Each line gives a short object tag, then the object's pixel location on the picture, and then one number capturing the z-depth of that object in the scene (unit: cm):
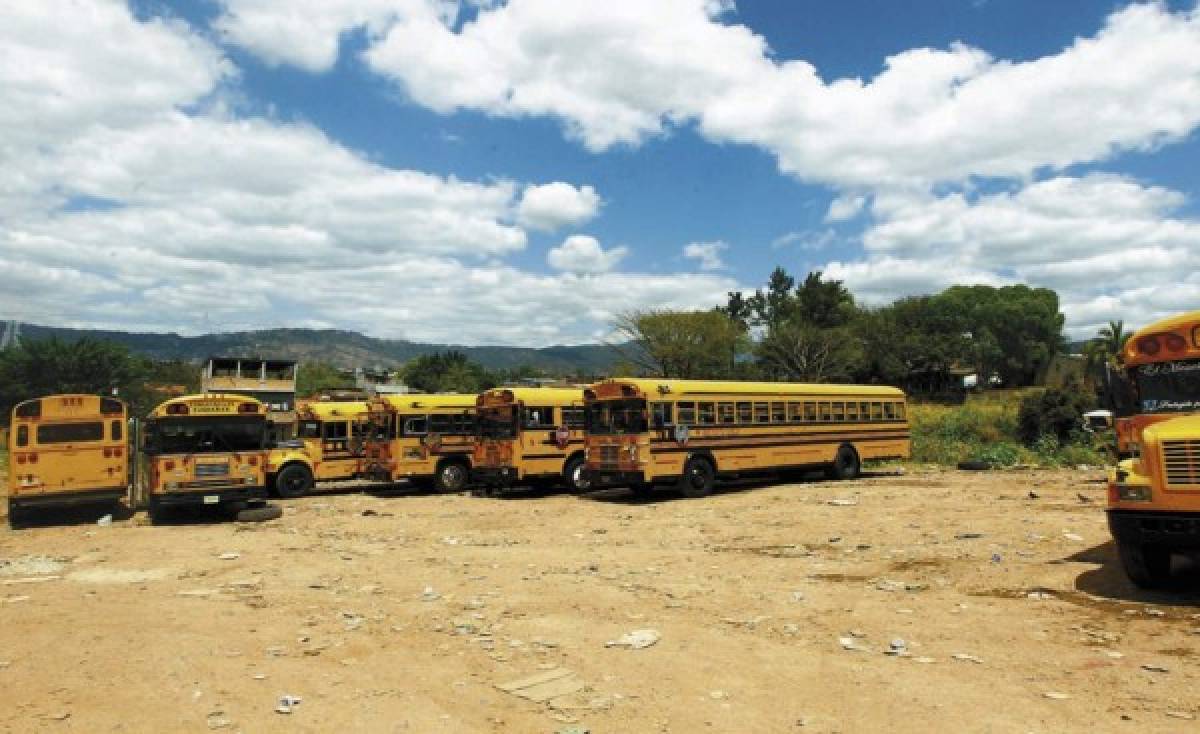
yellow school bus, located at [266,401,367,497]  2117
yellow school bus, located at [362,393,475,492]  2086
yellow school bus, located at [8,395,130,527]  1603
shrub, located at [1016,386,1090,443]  2748
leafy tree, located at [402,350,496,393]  8919
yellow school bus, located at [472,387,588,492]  1933
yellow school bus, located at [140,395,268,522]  1587
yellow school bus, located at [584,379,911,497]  1744
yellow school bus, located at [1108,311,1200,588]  713
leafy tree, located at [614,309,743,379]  5797
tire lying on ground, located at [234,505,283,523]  1586
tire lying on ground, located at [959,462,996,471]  2343
